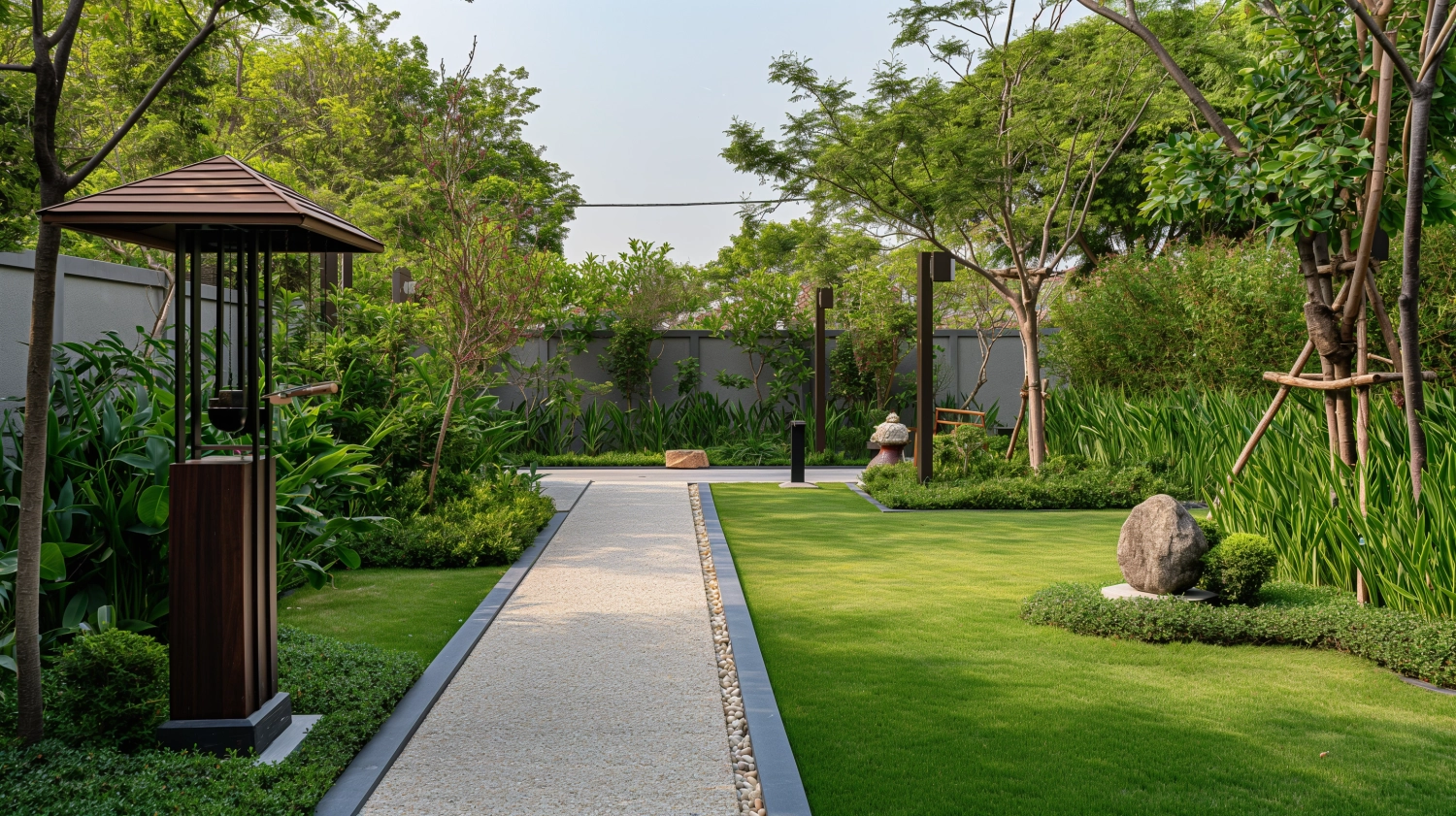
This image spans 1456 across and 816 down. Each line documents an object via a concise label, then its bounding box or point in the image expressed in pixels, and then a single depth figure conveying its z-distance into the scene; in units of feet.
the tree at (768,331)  57.77
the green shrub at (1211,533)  19.12
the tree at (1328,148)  17.92
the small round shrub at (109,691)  11.11
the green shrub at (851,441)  55.52
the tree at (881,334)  56.70
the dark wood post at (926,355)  38.14
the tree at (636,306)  57.00
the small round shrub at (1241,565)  17.90
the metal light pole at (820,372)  53.26
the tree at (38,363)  10.66
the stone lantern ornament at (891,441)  44.42
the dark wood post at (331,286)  31.12
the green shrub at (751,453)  53.72
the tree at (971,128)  40.22
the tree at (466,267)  27.32
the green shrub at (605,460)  52.80
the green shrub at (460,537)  24.12
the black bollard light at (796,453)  43.65
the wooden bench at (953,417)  55.42
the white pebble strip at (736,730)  10.70
